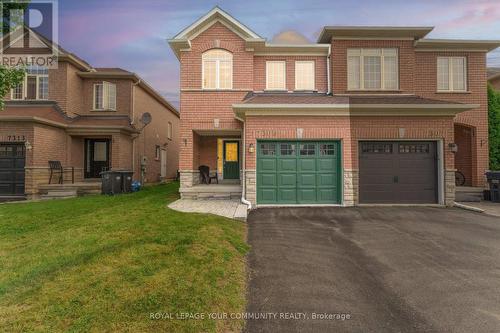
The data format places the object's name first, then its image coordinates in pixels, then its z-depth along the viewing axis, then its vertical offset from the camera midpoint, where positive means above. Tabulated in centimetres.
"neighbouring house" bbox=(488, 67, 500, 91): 1781 +623
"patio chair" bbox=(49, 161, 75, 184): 1445 +6
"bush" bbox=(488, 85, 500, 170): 1420 +231
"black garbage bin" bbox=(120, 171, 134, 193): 1445 -61
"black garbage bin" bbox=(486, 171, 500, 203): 1213 -72
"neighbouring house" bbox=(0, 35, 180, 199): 1353 +249
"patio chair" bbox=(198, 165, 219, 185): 1433 -23
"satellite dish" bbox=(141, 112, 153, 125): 1789 +352
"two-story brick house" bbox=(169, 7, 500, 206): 1051 +235
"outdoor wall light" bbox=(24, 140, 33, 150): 1328 +126
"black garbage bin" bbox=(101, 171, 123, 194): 1395 -69
